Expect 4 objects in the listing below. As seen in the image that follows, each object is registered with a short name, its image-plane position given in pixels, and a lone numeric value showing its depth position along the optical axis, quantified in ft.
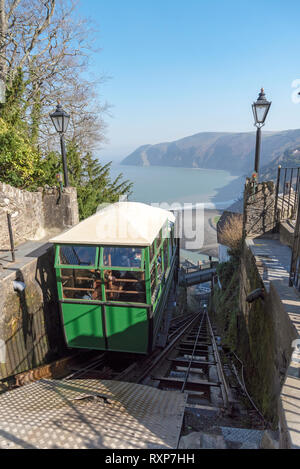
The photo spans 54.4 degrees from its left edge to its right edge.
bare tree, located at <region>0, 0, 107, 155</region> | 43.39
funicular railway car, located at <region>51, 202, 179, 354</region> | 18.52
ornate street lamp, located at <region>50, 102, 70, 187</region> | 27.78
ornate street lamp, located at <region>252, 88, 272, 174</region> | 25.55
